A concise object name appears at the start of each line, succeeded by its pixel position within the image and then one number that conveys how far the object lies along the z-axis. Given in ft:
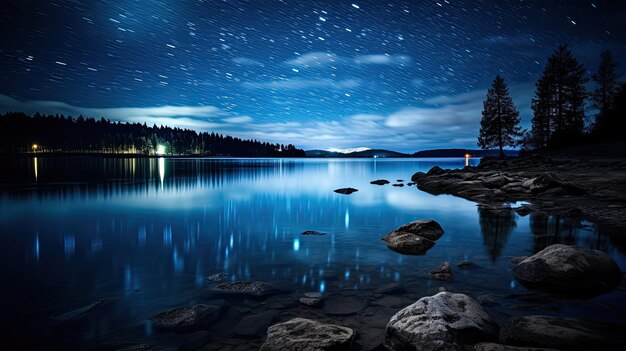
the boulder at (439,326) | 14.12
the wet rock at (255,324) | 17.49
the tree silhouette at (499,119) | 191.62
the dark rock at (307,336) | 14.32
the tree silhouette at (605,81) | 159.94
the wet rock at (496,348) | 13.02
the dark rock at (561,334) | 13.89
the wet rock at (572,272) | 21.81
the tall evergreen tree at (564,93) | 155.94
